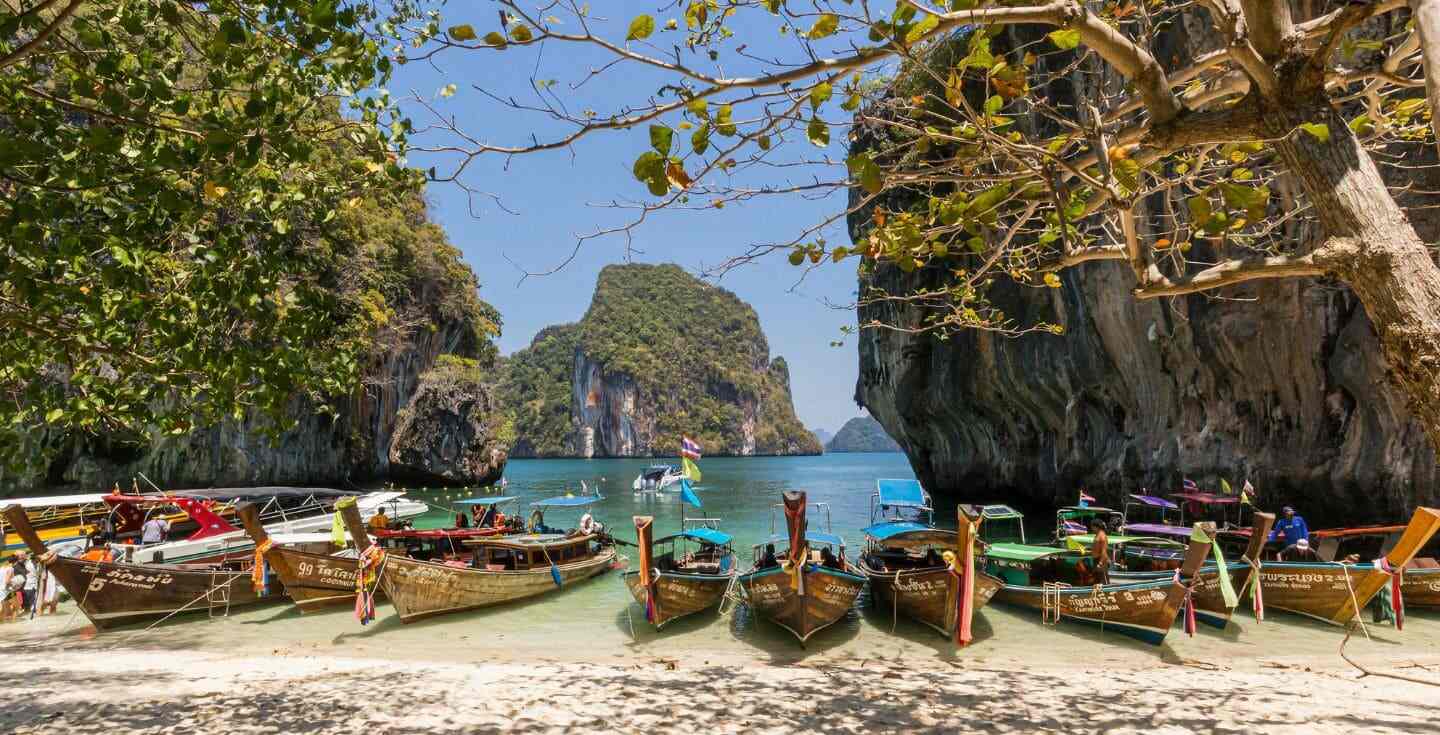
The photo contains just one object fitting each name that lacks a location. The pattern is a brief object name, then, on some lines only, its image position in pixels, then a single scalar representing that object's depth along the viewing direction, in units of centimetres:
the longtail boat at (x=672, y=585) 963
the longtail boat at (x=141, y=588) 942
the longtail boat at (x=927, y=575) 875
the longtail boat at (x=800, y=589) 862
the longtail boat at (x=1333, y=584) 865
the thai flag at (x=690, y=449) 1247
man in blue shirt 1107
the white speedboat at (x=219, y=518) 1218
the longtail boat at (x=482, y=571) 966
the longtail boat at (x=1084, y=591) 860
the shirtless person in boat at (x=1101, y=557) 994
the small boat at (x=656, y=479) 4118
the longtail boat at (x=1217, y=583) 937
